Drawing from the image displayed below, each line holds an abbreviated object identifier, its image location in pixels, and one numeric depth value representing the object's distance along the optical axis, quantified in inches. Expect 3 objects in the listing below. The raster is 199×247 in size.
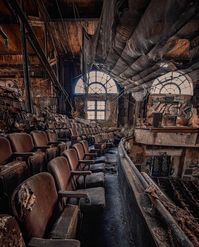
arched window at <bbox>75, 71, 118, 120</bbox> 305.6
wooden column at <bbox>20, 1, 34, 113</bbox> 93.6
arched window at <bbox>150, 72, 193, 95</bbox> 309.2
